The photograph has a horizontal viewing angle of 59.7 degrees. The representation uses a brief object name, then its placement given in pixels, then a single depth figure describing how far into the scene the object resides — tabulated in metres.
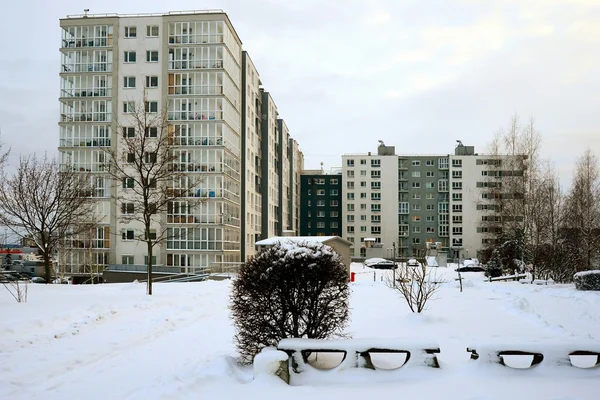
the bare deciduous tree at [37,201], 29.94
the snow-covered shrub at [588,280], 21.22
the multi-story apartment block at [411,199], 98.38
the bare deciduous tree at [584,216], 31.56
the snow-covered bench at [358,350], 7.68
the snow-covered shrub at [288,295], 8.28
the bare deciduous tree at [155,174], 21.28
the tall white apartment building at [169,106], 51.09
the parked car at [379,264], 72.31
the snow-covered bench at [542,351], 7.81
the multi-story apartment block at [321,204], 105.75
